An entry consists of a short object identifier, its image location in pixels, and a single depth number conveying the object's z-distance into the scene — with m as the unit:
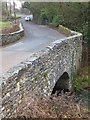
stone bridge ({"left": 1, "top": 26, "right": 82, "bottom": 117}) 7.79
